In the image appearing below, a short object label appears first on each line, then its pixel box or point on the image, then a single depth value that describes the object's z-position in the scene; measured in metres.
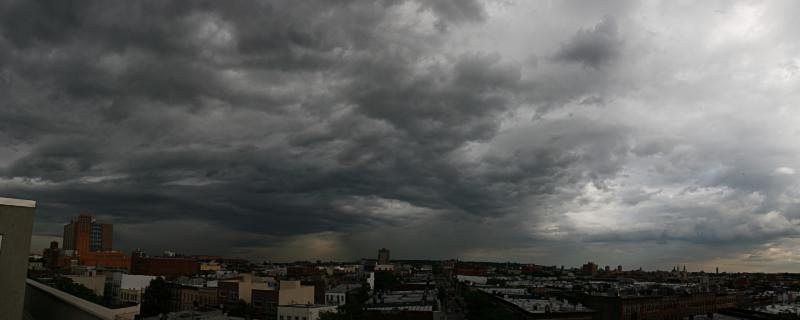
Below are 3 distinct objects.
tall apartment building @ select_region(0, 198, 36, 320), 20.59
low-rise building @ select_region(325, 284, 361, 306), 132.88
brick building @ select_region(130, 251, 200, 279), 194.38
